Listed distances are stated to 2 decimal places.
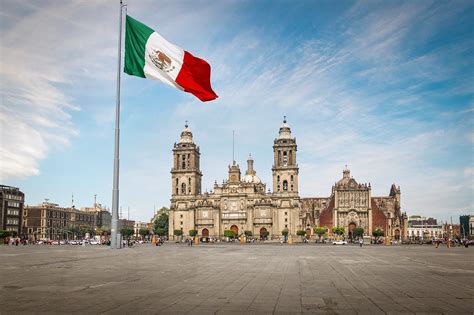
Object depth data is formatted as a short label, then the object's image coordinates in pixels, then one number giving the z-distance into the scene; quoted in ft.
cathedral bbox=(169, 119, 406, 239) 396.78
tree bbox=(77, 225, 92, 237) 474.25
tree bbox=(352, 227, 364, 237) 377.50
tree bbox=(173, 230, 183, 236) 396.98
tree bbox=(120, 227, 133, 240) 421.01
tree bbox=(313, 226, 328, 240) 376.64
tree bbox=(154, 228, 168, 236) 463.17
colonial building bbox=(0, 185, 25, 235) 390.62
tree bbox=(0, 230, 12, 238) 314.35
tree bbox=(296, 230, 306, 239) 361.86
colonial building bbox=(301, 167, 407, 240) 414.82
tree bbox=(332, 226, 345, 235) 384.58
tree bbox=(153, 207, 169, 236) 474.78
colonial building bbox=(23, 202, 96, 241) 451.61
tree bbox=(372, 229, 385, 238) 369.22
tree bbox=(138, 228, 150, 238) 418.88
